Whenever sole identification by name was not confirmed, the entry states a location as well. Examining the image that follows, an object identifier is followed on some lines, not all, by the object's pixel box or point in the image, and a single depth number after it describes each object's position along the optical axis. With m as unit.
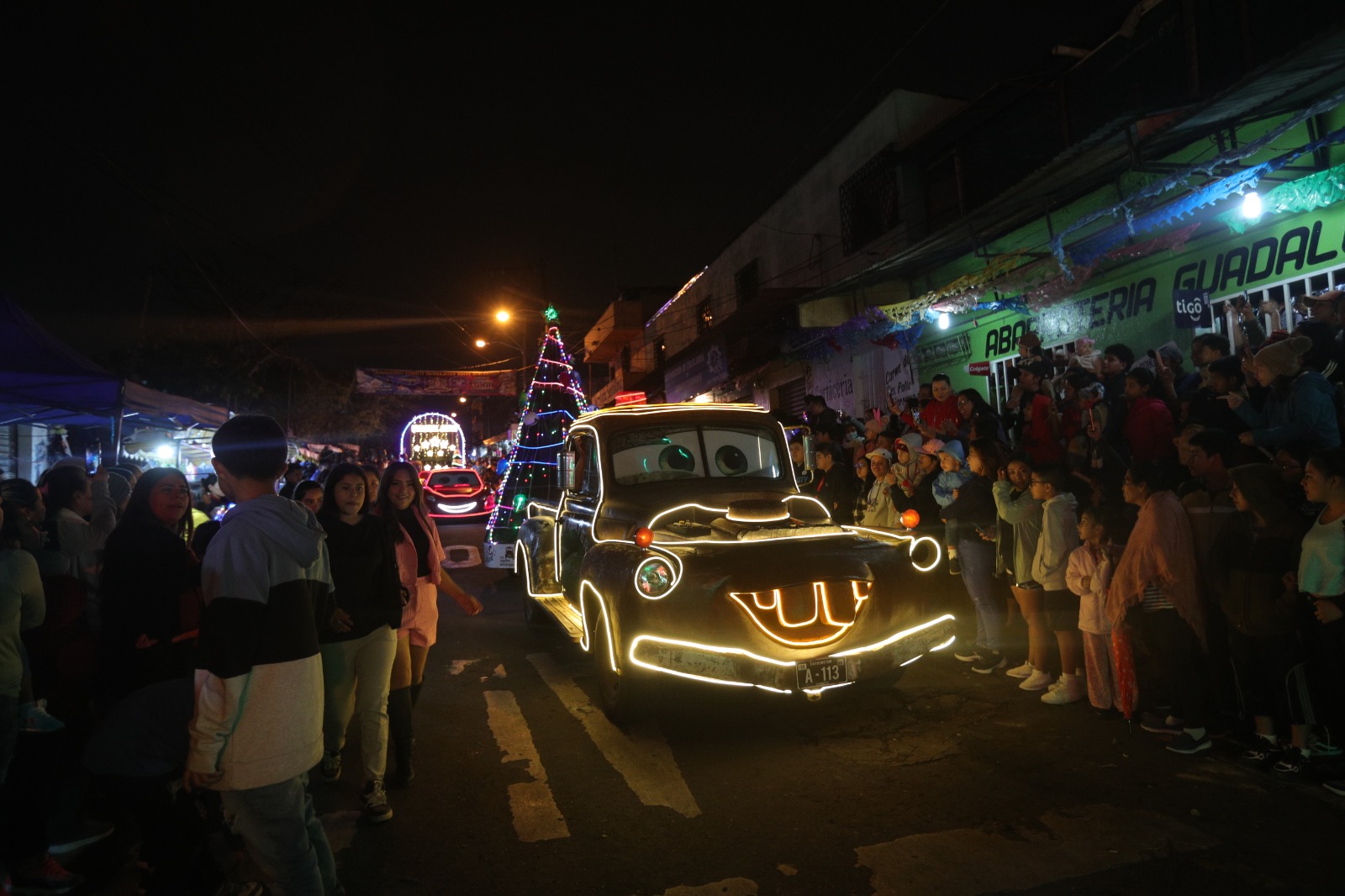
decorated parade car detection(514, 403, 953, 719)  5.16
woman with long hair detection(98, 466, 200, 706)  3.75
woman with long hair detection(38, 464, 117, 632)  4.72
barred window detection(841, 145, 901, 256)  15.83
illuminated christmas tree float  12.99
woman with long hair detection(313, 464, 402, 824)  4.55
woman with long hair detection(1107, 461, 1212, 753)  5.11
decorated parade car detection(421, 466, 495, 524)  24.11
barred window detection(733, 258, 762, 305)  22.81
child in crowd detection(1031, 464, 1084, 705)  6.10
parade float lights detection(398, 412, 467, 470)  42.12
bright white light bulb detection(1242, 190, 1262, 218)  7.87
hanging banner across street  36.62
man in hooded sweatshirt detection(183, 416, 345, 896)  2.76
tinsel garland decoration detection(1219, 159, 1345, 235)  7.20
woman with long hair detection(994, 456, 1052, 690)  6.55
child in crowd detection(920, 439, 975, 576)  7.78
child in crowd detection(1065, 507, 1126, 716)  5.73
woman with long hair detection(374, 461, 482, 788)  4.92
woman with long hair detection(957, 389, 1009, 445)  8.72
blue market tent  9.41
